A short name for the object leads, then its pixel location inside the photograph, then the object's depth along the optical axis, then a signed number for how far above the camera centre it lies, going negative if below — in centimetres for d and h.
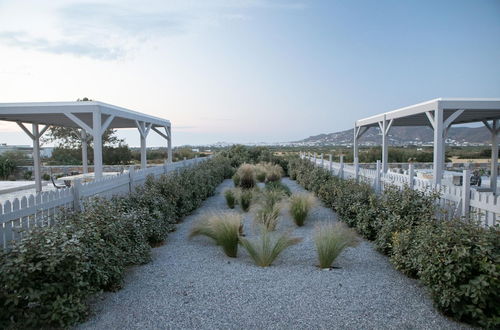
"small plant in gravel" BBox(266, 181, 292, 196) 937 -122
